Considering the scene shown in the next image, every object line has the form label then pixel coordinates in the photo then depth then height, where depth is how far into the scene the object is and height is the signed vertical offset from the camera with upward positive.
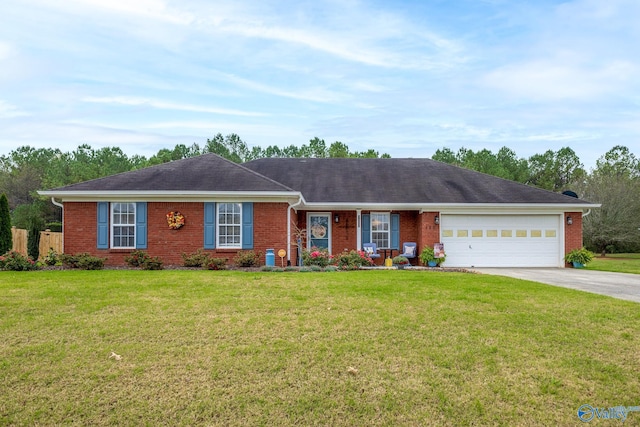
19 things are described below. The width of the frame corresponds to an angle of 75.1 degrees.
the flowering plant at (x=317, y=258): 13.38 -1.38
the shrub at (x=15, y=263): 12.04 -1.37
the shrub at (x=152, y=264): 12.45 -1.45
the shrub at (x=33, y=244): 18.61 -1.27
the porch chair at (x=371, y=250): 15.67 -1.32
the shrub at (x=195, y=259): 12.96 -1.37
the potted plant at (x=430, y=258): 15.41 -1.61
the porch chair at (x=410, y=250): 16.05 -1.35
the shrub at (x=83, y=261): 12.44 -1.38
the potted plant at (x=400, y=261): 14.62 -1.62
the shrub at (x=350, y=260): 13.06 -1.44
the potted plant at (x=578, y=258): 15.75 -1.64
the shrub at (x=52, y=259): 13.23 -1.38
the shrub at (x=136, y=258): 13.02 -1.35
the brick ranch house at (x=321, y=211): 13.97 +0.15
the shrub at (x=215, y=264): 12.59 -1.47
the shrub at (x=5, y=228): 16.94 -0.51
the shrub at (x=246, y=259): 13.15 -1.39
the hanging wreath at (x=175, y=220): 13.91 -0.15
